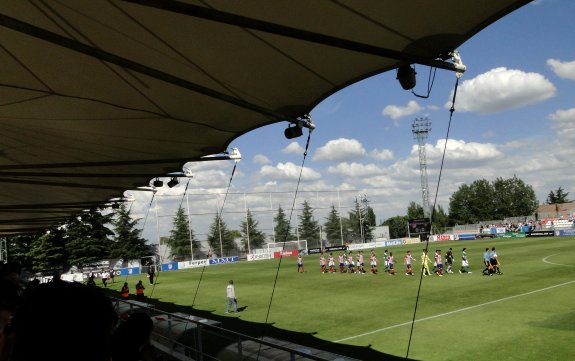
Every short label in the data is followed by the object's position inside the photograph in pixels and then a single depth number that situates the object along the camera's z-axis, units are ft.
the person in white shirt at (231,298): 66.69
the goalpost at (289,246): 229.84
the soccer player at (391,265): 100.27
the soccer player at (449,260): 93.40
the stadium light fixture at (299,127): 25.48
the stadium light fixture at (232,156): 35.12
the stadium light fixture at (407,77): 17.61
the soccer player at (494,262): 84.48
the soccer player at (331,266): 114.93
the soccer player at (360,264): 107.95
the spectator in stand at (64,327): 4.29
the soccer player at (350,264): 109.60
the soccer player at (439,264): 92.07
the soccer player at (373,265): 104.06
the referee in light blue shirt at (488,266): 85.10
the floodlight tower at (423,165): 301.43
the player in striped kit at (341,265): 112.68
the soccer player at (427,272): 93.30
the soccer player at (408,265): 96.58
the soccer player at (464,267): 92.01
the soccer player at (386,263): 103.71
